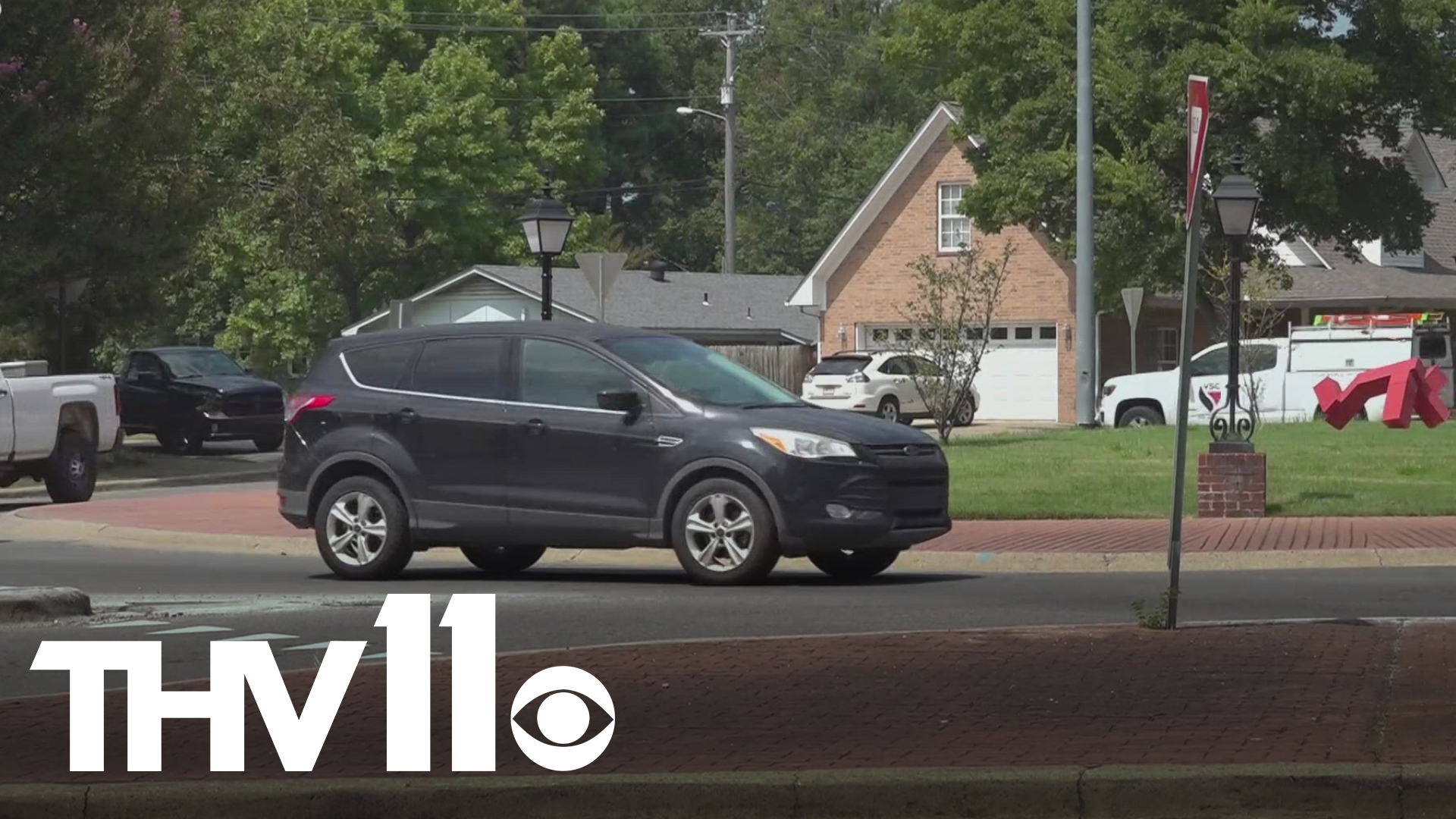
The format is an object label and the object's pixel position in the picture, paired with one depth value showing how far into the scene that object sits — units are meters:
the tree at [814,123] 79.31
